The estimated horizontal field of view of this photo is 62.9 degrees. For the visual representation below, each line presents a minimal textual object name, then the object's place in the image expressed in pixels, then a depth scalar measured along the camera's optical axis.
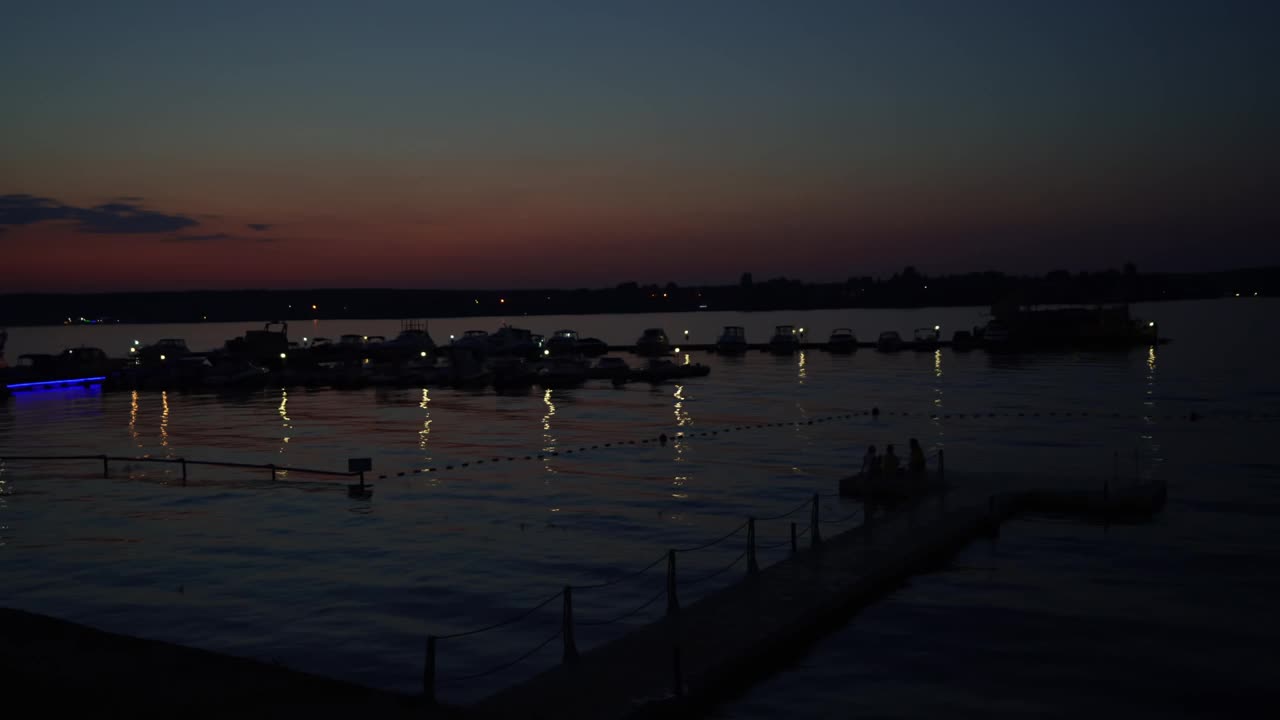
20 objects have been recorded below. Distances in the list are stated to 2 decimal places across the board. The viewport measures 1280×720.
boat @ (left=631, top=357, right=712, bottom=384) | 93.25
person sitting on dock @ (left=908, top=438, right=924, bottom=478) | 31.91
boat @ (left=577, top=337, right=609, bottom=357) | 125.81
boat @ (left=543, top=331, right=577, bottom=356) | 123.19
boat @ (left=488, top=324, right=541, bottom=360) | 117.31
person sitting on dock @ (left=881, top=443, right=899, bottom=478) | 31.68
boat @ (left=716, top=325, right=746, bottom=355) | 134.88
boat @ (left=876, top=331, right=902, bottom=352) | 137.88
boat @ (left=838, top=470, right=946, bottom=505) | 31.23
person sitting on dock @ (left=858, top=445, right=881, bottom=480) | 32.00
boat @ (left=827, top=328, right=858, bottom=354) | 135.75
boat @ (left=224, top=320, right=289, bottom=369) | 110.81
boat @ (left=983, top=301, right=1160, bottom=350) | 143.75
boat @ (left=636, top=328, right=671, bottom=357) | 124.25
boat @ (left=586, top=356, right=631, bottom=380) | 92.50
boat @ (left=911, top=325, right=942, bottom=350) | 137.50
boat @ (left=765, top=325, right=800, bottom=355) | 133.12
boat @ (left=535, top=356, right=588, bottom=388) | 90.19
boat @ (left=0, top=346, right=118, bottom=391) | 91.06
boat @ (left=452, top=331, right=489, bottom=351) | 116.31
